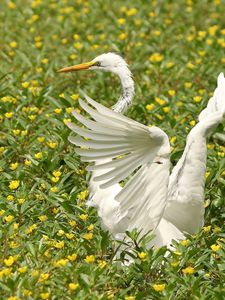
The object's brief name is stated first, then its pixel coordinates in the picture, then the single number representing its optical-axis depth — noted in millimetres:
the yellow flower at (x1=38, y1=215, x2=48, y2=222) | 11039
